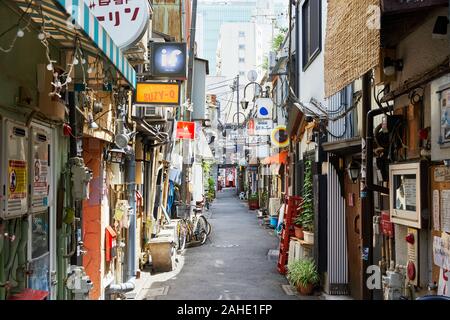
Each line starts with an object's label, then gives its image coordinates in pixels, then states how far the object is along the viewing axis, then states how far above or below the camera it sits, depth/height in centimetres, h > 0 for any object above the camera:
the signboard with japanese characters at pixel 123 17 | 758 +232
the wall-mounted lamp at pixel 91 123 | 824 +85
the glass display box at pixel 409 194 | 614 -23
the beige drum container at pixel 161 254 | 1455 -216
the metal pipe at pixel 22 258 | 557 -88
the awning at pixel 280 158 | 2181 +79
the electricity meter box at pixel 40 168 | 596 +10
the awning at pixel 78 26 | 415 +137
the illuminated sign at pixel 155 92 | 1137 +184
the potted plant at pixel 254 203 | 3981 -203
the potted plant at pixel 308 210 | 1303 -88
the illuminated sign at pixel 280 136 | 2066 +159
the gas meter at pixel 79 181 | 735 -6
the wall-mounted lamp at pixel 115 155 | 1037 +43
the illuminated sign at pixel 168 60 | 1195 +268
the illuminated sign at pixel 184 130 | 1917 +170
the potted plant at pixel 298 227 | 1373 -136
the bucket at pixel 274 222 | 2525 -222
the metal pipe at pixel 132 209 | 1259 -80
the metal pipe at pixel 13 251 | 528 -77
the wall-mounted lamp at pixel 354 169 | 1049 +14
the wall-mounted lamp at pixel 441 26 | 552 +159
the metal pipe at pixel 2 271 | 502 -93
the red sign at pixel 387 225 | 750 -71
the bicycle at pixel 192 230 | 1906 -211
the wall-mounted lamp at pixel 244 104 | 2620 +370
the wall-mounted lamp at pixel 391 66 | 699 +149
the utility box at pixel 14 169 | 501 +8
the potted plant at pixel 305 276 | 1199 -231
